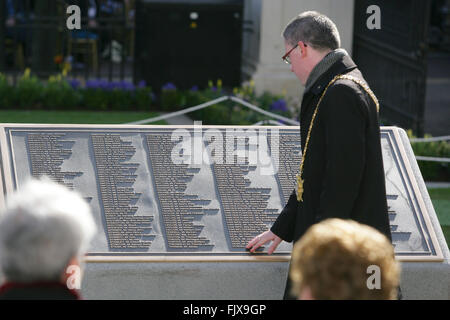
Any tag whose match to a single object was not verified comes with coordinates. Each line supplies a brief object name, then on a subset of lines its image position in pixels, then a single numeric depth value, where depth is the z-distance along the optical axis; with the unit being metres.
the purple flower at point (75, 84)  15.07
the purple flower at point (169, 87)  15.07
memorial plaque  5.60
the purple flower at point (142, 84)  15.12
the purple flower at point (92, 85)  15.00
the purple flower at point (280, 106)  12.73
